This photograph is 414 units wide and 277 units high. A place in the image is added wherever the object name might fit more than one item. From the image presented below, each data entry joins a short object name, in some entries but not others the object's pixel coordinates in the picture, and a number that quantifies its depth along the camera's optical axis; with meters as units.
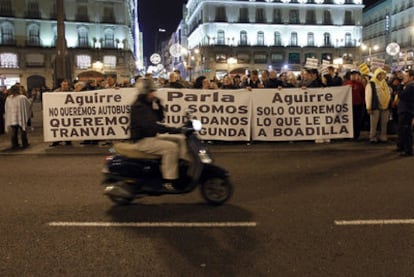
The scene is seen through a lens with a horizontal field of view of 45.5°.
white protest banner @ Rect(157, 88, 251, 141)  12.37
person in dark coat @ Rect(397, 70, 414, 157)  10.64
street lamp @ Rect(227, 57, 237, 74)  70.25
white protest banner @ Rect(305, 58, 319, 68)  17.36
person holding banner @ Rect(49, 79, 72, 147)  13.05
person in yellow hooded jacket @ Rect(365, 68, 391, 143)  12.43
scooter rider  6.56
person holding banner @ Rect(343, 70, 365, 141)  13.11
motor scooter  6.63
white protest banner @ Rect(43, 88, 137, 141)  12.56
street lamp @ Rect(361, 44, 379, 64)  81.70
